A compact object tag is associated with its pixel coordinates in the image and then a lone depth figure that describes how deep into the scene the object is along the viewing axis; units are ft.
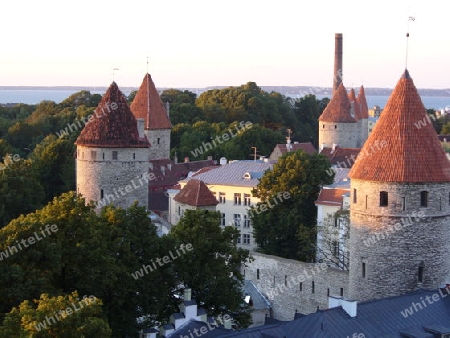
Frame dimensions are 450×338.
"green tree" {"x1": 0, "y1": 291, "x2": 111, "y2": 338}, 57.57
